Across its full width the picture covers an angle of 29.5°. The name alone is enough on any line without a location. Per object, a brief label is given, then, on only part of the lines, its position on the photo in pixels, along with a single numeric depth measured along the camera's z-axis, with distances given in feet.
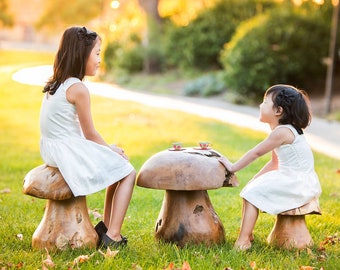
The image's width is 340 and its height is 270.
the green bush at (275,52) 55.11
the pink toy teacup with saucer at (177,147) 15.88
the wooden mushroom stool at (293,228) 15.29
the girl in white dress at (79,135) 14.62
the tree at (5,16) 179.93
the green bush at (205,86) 64.64
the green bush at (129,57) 87.25
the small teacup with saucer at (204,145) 16.10
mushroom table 14.79
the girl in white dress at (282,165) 15.20
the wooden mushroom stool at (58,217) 14.44
